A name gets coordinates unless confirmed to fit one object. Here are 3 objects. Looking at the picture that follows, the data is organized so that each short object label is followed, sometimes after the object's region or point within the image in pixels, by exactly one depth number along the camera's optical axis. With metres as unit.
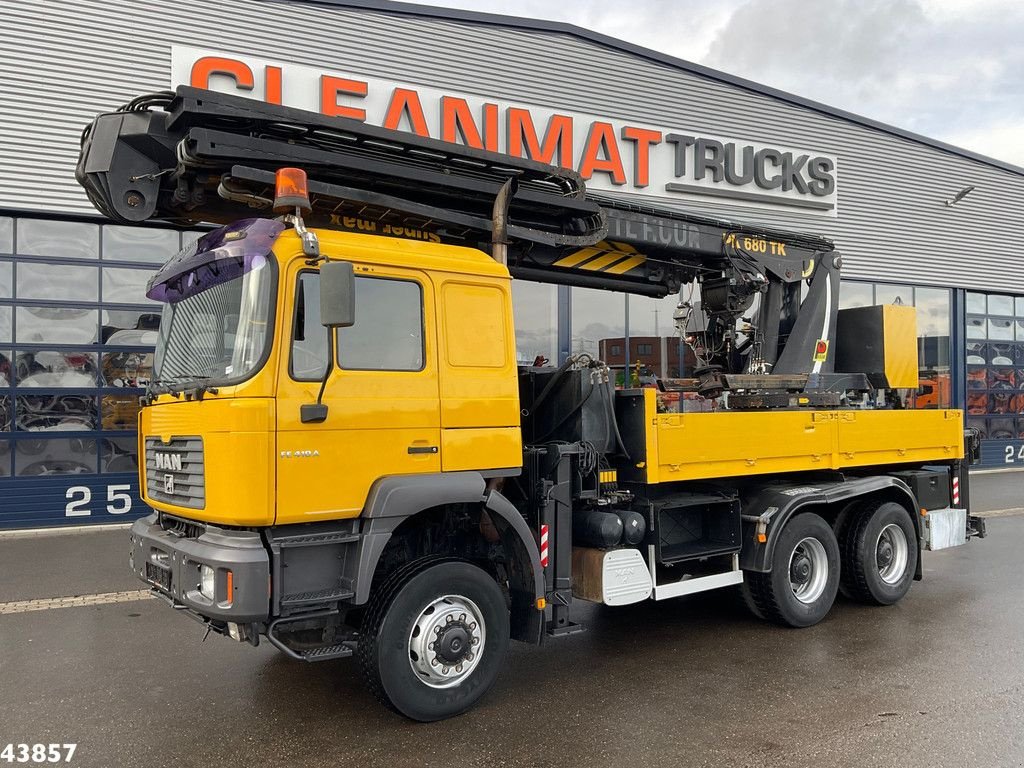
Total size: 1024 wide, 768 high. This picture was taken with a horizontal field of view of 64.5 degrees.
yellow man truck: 4.14
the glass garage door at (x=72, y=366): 11.35
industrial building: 11.41
